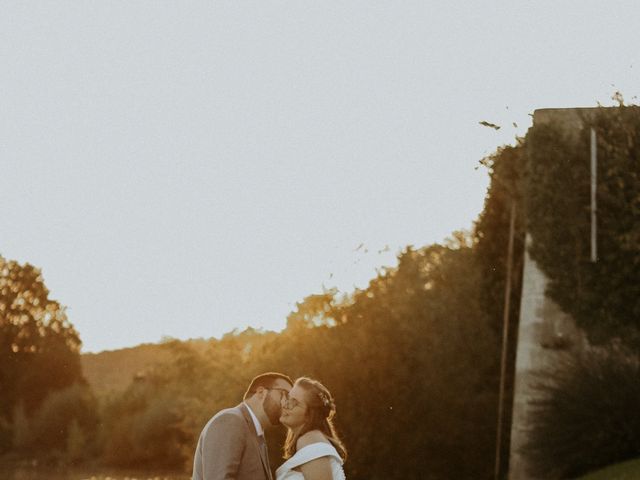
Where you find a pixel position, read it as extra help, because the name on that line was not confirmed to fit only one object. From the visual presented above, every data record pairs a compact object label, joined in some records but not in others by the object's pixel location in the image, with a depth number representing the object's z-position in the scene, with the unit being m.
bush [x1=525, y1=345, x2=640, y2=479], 14.94
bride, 6.75
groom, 6.68
